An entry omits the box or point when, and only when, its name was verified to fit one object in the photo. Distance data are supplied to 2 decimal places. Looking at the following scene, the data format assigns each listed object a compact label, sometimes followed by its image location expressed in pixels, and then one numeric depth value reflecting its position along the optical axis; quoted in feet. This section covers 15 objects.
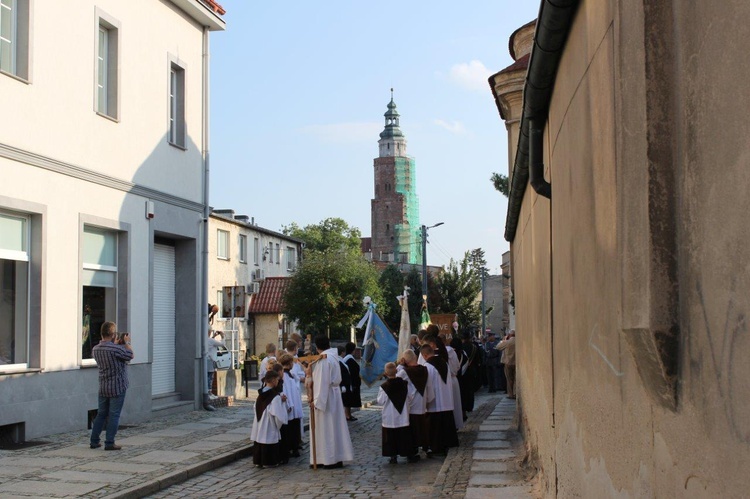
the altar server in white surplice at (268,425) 40.86
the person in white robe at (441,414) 44.37
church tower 492.95
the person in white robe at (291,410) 43.21
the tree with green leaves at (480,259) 271.61
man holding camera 42.19
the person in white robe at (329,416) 40.91
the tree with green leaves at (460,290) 217.36
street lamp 142.57
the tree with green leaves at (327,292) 163.02
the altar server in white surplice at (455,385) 52.32
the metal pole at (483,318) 224.53
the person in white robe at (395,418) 41.91
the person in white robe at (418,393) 43.55
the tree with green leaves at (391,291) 226.36
